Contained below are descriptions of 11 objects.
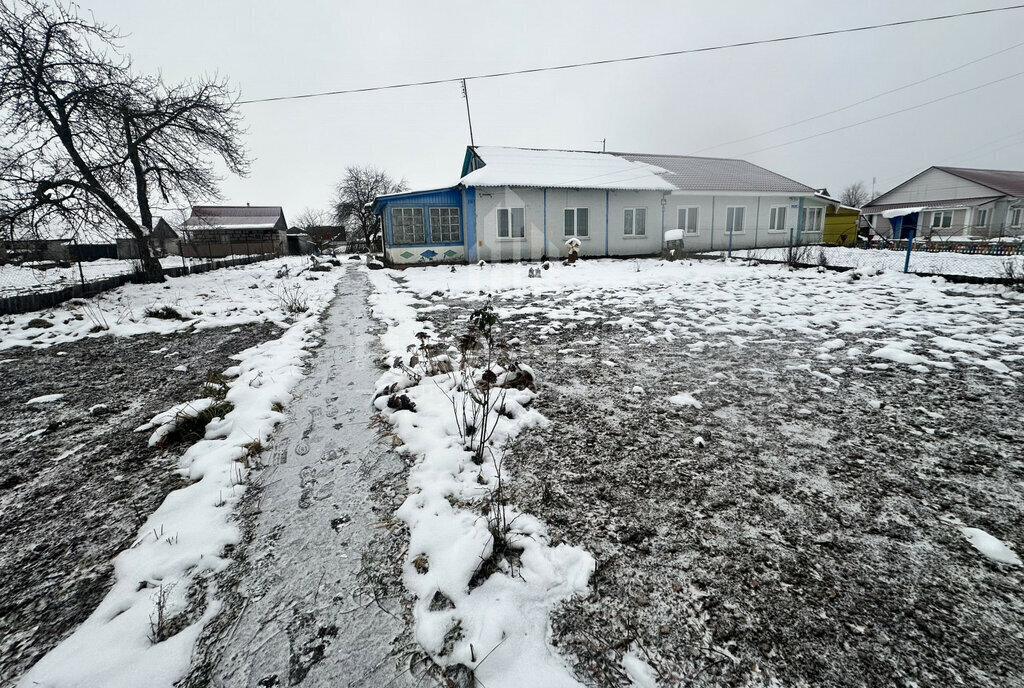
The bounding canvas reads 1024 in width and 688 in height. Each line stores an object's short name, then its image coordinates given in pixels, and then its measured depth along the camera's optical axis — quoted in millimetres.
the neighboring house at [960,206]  28547
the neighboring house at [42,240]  11703
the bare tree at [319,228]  43200
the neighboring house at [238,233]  36219
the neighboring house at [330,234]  44394
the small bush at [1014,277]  7941
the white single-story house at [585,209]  16641
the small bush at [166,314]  8320
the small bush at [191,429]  3247
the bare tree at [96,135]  11281
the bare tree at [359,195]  42406
